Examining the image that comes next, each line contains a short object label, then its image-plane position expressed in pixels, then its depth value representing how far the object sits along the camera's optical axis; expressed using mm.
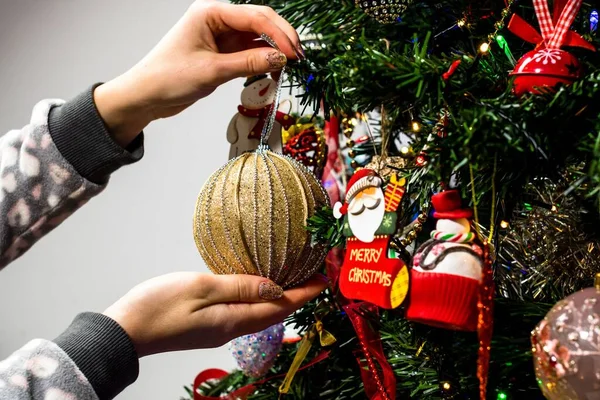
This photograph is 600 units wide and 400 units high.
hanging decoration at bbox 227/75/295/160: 719
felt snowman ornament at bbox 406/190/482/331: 467
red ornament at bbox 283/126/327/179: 791
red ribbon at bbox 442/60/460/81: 484
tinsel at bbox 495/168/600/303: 596
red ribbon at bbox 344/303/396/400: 614
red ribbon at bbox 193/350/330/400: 725
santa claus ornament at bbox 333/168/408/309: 501
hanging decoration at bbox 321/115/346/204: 827
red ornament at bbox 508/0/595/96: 458
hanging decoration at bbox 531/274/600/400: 385
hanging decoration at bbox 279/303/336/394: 706
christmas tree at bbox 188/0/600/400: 444
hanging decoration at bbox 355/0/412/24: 606
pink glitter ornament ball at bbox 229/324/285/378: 774
